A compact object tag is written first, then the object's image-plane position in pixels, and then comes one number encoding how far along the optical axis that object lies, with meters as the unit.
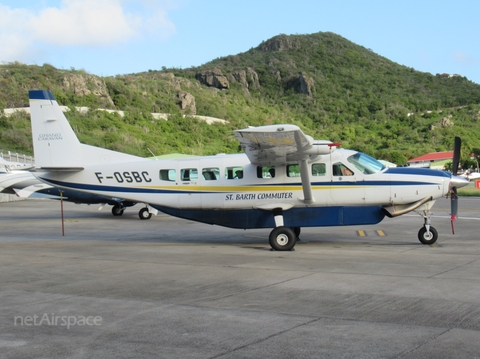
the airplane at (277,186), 14.57
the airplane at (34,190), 24.99
